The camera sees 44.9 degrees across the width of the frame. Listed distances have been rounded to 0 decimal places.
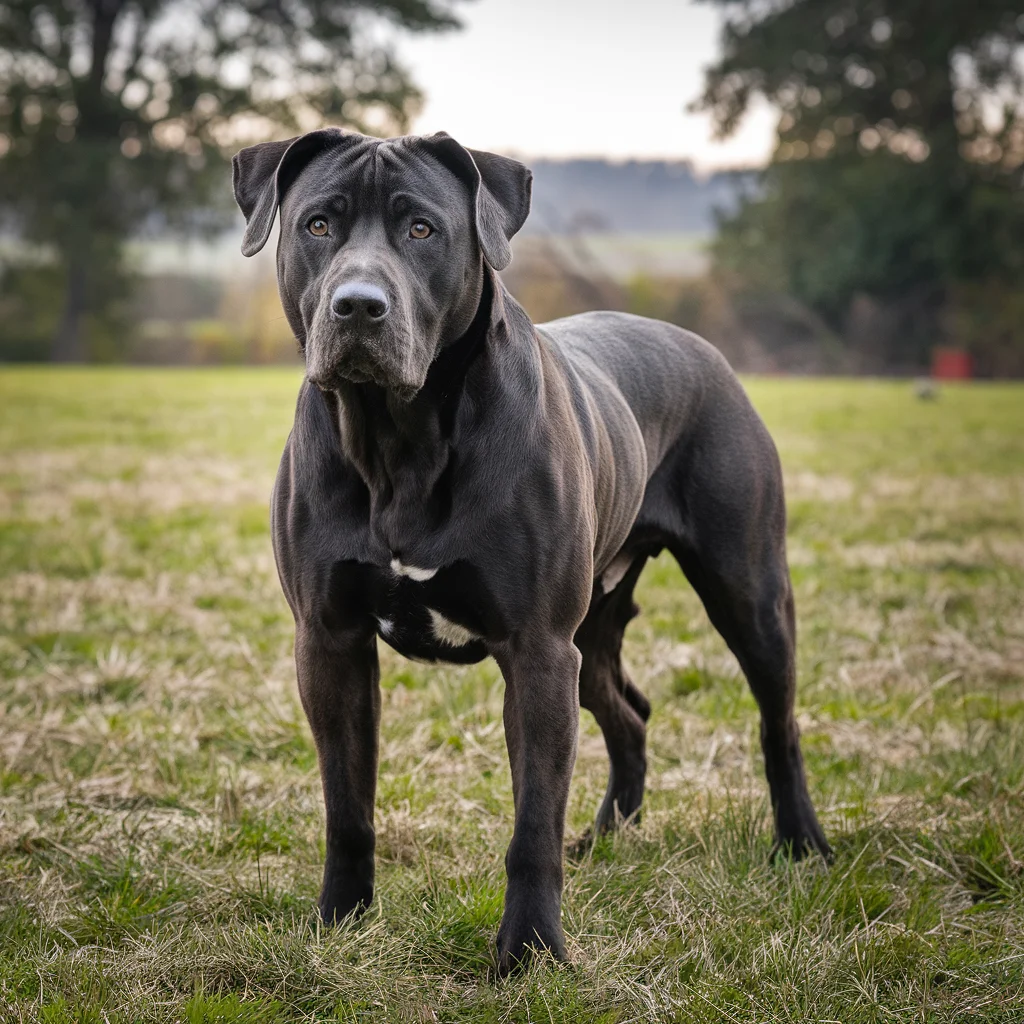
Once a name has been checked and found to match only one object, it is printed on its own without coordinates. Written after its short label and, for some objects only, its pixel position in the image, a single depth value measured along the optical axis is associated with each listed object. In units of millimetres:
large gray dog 2668
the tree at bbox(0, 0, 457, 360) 30172
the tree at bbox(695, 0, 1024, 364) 31062
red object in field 33375
